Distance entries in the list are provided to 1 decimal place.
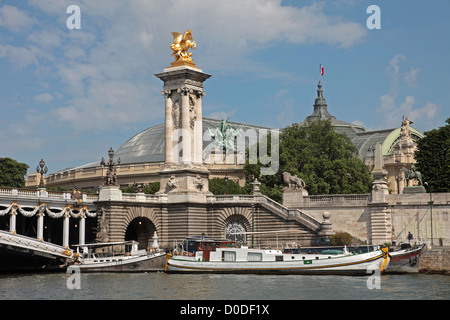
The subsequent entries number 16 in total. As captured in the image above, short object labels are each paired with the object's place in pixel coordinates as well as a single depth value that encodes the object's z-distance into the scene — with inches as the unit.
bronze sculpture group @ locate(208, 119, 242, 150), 5226.4
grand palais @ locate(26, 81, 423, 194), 4940.9
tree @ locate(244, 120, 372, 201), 3668.8
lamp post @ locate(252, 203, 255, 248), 3075.8
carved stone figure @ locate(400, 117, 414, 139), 5273.1
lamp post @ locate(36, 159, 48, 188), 3100.9
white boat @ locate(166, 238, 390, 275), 2428.6
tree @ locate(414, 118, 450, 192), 3560.5
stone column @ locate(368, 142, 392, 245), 3002.0
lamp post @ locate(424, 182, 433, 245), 2925.2
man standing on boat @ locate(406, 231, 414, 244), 2793.3
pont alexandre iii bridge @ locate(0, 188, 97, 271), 2677.2
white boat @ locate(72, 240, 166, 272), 2716.5
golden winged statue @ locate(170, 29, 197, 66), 3154.5
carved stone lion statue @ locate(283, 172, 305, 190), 3230.8
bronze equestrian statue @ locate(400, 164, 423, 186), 3122.5
